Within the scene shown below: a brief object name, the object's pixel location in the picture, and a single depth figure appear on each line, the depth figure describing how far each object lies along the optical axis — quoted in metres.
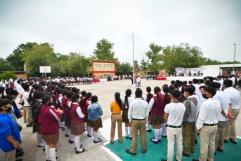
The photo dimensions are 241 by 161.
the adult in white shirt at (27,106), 7.39
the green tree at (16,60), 60.38
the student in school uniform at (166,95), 5.83
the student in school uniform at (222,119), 4.88
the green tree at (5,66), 51.65
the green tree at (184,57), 46.16
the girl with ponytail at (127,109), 5.75
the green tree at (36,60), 37.47
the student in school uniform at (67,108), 5.75
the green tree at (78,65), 42.44
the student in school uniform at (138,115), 4.80
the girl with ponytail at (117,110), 5.61
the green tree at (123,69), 56.41
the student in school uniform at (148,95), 6.11
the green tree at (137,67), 64.95
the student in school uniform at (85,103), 6.06
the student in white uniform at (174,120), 4.09
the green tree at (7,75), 27.46
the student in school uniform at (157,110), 5.76
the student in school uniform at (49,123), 4.31
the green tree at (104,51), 63.38
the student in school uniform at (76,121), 5.18
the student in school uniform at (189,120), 4.63
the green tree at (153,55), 61.47
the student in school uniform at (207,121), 3.91
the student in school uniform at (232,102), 5.29
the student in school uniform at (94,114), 5.71
